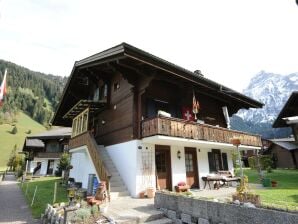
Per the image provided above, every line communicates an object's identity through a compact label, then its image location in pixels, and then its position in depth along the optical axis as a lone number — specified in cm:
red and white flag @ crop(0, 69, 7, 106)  1452
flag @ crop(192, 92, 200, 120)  1421
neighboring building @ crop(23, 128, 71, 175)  4357
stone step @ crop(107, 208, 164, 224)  767
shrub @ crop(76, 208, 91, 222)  769
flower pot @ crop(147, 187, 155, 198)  1193
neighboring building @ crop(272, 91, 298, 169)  2275
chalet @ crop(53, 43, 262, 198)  1252
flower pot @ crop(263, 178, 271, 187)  1472
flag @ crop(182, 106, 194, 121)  1561
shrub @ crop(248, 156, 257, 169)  3622
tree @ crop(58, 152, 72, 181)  2744
